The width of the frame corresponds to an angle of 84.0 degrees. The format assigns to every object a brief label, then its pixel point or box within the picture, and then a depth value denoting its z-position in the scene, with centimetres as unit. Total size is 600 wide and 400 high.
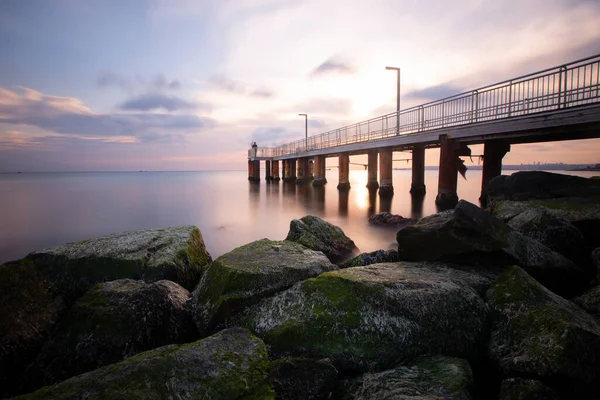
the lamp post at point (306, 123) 4278
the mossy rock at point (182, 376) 209
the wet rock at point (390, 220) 1300
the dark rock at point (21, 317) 307
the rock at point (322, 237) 725
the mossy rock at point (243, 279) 368
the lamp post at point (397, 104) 2054
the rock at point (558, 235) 535
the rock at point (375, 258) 545
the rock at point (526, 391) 219
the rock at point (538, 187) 953
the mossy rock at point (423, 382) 222
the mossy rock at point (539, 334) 243
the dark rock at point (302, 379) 247
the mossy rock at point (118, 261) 505
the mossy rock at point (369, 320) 295
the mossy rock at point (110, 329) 316
